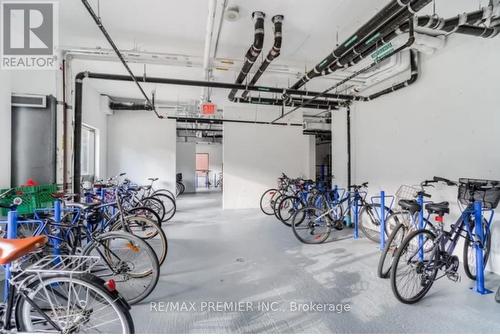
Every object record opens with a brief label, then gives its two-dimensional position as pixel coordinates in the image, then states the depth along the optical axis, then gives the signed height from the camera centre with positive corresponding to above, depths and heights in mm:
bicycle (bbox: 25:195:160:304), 1916 -688
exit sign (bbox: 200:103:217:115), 4312 +1056
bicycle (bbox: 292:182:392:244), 3418 -772
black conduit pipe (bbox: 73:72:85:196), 3366 +453
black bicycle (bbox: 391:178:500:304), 1968 -684
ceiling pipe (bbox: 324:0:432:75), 1859 +1237
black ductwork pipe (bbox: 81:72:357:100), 3307 +1200
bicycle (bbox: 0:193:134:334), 1205 -686
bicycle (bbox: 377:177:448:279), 2156 -623
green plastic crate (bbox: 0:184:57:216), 2609 -362
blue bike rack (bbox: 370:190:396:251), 3124 -759
